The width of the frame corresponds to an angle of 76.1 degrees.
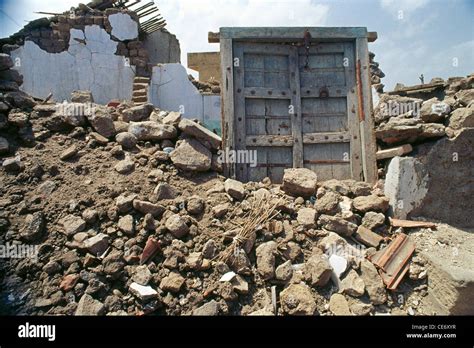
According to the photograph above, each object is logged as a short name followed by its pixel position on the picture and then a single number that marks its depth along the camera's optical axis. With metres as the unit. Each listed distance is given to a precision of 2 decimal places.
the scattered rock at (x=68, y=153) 3.80
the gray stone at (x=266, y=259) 3.00
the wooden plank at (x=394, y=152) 4.07
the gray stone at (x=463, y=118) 3.90
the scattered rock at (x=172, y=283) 2.77
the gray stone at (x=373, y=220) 3.65
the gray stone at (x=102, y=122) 4.12
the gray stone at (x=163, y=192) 3.55
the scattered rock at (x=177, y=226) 3.18
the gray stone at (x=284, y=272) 3.00
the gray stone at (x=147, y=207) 3.32
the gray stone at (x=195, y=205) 3.48
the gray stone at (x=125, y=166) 3.77
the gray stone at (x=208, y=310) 2.63
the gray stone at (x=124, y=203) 3.29
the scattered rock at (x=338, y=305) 2.80
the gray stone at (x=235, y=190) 3.76
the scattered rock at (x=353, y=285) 2.95
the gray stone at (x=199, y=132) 4.20
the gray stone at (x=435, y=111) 4.10
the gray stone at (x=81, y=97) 5.04
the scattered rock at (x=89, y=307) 2.56
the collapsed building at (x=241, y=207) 2.83
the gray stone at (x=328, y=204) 3.71
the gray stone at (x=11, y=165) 3.57
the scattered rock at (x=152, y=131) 4.18
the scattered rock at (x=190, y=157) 3.99
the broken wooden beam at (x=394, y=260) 3.12
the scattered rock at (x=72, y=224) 3.08
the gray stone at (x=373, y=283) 2.96
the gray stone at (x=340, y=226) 3.55
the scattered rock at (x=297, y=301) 2.72
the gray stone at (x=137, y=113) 4.49
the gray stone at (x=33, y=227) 3.01
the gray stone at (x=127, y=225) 3.14
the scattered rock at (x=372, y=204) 3.80
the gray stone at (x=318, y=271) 2.97
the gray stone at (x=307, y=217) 3.57
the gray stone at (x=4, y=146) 3.72
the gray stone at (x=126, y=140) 4.08
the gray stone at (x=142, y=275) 2.80
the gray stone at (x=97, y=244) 2.94
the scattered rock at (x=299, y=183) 4.02
